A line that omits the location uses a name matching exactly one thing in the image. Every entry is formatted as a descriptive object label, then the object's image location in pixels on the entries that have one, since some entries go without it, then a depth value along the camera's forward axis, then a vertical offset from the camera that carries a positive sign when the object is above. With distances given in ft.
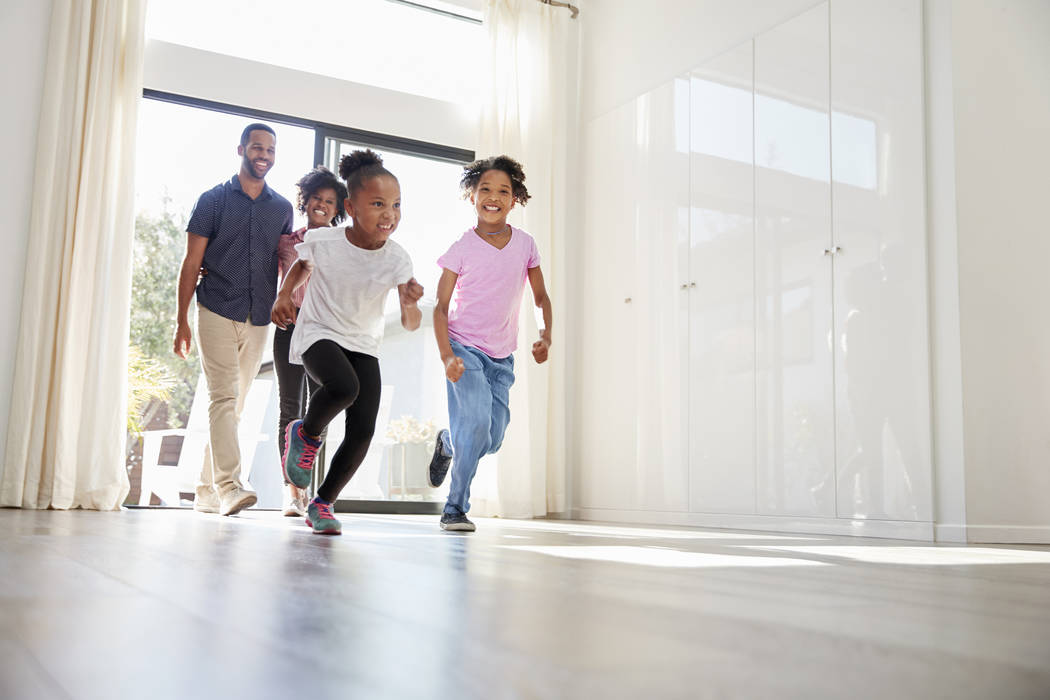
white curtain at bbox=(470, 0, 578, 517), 15.93 +4.89
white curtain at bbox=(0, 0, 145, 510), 12.64 +2.50
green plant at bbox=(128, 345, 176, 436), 22.47 +1.72
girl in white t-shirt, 8.23 +1.36
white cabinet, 11.26 +2.61
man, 11.59 +2.12
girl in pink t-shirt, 10.05 +1.62
